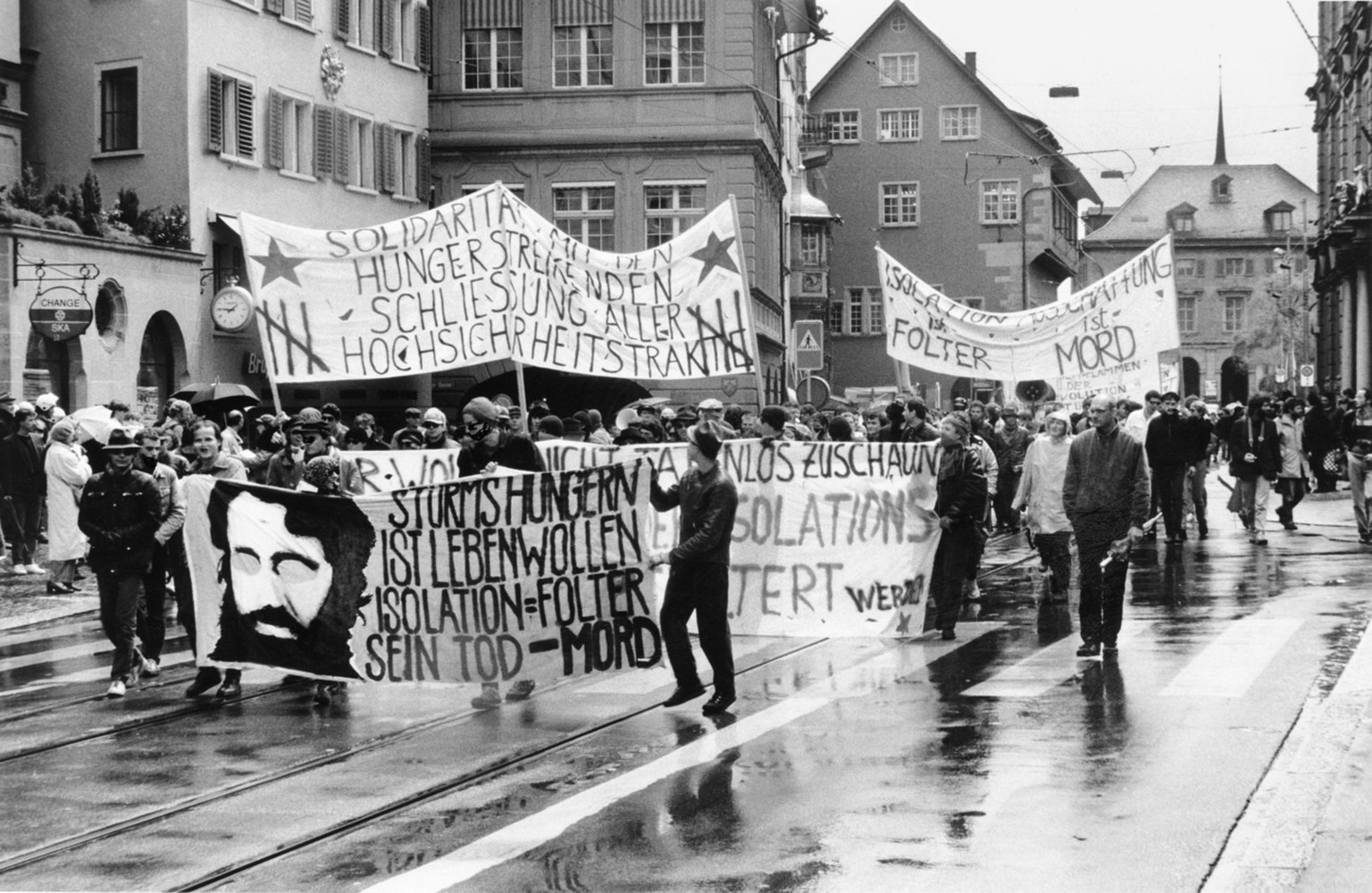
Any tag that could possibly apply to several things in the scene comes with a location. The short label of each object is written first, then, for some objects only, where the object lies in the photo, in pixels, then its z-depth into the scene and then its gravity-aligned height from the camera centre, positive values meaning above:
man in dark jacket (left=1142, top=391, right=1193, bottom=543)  23.66 +0.00
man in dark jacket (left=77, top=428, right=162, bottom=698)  12.70 -0.40
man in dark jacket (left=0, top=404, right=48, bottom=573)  20.72 -0.14
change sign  25.91 +1.99
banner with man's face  11.98 -0.72
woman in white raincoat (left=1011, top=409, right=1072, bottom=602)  17.39 -0.28
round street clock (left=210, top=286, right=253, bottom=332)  31.75 +2.51
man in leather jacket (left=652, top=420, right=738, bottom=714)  11.54 -0.64
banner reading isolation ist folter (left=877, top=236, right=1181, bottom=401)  22.03 +1.38
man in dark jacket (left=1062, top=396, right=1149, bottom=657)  13.55 -0.38
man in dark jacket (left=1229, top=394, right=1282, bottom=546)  24.76 -0.02
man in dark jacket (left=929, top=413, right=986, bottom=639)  15.00 -0.36
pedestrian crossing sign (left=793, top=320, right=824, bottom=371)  29.56 +1.69
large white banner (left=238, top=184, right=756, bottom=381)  17.50 +1.47
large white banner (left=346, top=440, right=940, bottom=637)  14.82 -0.58
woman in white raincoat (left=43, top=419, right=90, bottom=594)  19.39 -0.38
